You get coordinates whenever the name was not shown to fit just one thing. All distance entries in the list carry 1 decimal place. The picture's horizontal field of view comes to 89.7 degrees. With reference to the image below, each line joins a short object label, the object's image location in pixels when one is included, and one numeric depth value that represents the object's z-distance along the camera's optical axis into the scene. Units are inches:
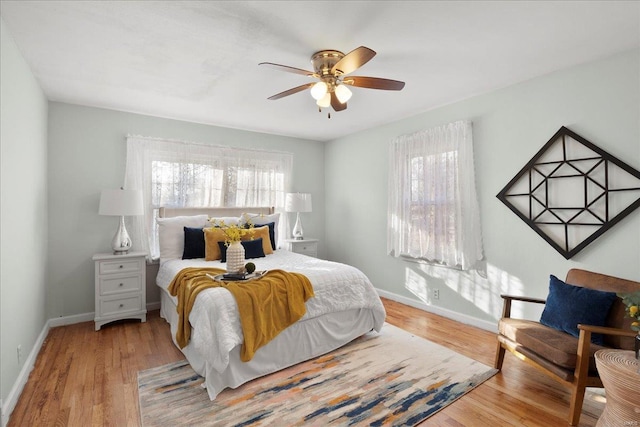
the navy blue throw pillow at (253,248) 152.7
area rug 82.0
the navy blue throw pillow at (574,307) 87.4
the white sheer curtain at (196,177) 163.6
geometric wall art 103.7
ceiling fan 98.5
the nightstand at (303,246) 197.8
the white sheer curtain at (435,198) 143.9
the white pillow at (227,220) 169.2
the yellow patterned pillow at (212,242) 148.4
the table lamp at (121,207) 141.6
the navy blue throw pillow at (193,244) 151.3
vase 118.6
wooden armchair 78.5
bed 91.8
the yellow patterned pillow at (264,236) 163.3
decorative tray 108.9
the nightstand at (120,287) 139.7
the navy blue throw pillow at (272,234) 177.2
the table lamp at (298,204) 199.0
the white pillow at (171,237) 152.6
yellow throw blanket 96.2
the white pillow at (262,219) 174.9
